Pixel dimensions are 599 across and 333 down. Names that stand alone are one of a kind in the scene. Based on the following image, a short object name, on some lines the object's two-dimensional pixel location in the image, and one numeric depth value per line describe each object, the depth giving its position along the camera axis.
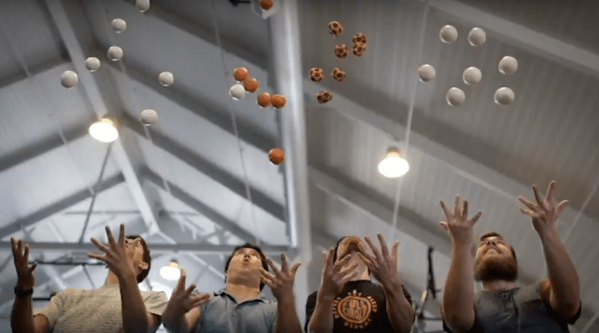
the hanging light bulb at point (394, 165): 5.12
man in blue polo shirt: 2.41
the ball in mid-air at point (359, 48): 4.22
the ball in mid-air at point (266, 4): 4.35
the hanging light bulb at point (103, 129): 5.85
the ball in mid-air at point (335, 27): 4.18
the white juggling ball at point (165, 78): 4.96
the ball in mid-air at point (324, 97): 4.54
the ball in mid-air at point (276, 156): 4.91
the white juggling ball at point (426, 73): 4.11
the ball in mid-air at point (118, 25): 4.59
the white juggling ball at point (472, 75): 4.04
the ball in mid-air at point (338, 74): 4.27
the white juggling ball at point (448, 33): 3.90
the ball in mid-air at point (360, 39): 4.22
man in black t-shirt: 2.35
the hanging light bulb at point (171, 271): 8.41
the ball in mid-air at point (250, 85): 4.54
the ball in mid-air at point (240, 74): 4.52
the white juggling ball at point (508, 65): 3.89
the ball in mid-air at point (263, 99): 4.46
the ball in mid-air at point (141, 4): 4.44
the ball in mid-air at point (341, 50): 4.19
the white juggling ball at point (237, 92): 4.70
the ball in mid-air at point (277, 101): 4.53
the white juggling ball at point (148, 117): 5.16
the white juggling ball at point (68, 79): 4.93
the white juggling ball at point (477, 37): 3.87
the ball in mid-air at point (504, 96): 3.99
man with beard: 2.22
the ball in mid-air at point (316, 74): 4.46
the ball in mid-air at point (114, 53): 4.72
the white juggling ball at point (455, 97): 4.17
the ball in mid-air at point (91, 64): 4.86
